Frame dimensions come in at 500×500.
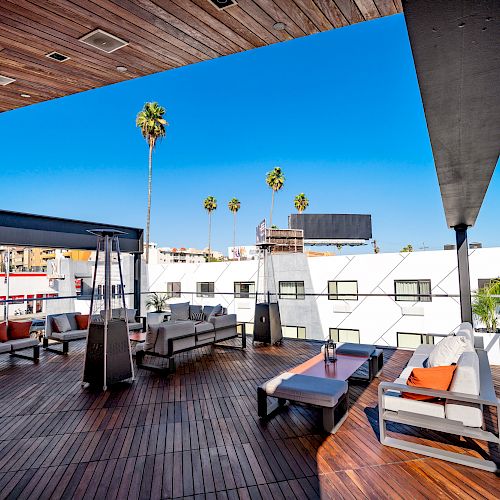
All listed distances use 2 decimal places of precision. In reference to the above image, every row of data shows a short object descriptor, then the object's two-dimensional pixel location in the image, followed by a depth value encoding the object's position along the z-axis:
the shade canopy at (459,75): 1.07
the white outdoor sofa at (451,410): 2.70
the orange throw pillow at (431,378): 2.90
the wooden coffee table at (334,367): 3.98
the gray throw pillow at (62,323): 7.06
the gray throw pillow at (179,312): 8.07
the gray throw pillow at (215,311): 7.67
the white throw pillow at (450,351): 3.33
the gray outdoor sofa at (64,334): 6.75
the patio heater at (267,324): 7.24
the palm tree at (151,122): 19.59
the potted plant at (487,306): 6.13
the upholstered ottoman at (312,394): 3.24
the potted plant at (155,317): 8.94
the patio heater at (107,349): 4.66
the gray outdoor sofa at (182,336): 5.53
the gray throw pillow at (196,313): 7.94
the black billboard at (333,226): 23.59
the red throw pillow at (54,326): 7.10
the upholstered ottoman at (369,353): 4.74
